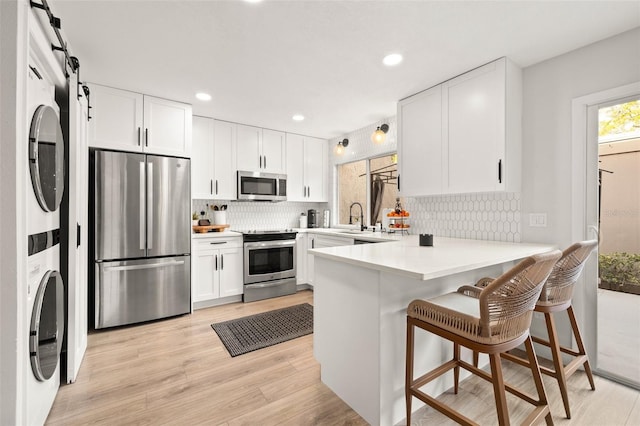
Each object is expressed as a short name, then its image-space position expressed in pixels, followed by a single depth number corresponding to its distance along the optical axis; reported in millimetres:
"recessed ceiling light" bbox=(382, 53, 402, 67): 2273
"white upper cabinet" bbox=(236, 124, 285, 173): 4094
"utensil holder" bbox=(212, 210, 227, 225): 3961
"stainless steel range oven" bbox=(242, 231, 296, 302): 3773
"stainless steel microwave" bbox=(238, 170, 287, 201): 4069
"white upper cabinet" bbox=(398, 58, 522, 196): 2330
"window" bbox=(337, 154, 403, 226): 4066
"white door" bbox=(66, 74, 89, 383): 1914
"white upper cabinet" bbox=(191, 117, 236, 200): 3746
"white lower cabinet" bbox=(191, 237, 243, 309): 3459
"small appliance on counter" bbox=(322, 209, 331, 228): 4934
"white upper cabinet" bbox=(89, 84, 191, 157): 2857
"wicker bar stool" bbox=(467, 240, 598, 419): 1631
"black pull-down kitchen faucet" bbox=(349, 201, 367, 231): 4159
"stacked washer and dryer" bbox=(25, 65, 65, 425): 1315
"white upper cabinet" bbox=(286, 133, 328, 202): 4570
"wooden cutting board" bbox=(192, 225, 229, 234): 3608
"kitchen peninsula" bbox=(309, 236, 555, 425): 1524
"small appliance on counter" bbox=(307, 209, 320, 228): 4844
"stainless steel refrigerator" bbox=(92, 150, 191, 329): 2809
